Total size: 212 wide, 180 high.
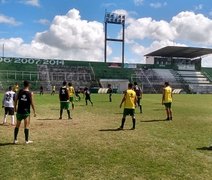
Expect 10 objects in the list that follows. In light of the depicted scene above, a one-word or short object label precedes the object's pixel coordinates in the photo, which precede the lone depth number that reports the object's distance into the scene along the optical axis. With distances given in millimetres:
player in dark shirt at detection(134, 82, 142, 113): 13825
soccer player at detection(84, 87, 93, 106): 18044
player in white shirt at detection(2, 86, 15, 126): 9545
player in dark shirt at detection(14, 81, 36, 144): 6439
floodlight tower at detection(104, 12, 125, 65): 53191
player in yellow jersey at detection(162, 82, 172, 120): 11241
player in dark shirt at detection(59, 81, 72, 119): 10976
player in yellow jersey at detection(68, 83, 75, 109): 14012
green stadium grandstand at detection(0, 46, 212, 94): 45651
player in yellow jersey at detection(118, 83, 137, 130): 8581
